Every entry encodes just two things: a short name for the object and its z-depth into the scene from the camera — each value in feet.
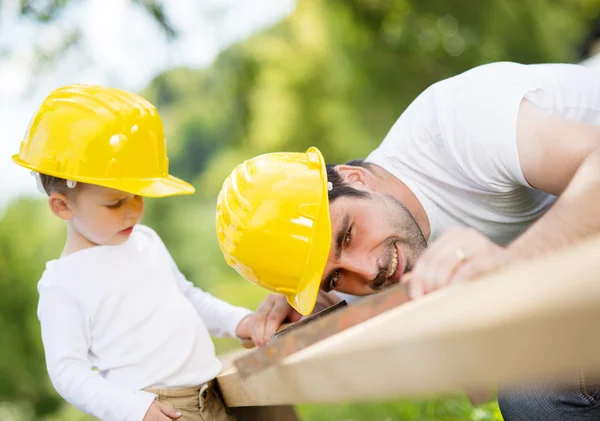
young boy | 6.61
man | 5.98
